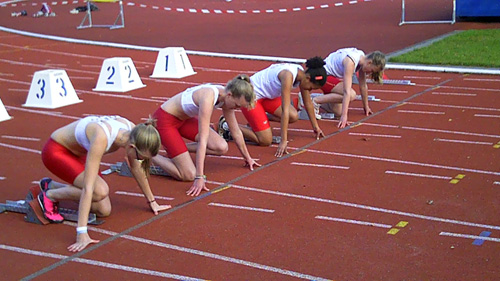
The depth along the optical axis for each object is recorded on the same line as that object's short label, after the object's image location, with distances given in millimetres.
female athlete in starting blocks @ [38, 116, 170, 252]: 5051
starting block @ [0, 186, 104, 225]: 5625
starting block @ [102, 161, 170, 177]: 6926
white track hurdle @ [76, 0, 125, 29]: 20891
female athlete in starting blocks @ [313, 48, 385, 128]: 8336
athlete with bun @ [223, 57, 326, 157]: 7254
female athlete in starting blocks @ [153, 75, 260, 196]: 6188
